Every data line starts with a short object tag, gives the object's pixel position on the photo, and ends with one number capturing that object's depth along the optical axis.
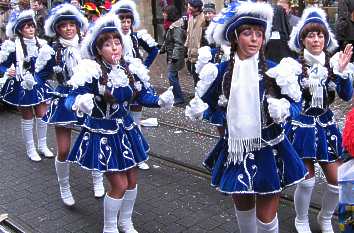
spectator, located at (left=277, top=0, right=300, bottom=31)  9.30
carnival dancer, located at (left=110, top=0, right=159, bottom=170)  6.59
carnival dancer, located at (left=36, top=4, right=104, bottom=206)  5.79
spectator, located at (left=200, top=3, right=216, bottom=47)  10.03
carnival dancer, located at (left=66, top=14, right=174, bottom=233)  4.54
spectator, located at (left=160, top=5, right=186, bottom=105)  10.52
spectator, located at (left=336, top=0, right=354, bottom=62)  9.73
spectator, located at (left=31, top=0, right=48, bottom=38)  11.66
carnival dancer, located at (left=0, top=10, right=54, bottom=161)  7.04
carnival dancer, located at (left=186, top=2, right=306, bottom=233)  3.72
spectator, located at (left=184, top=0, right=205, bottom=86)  10.26
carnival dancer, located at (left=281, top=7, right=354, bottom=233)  4.57
